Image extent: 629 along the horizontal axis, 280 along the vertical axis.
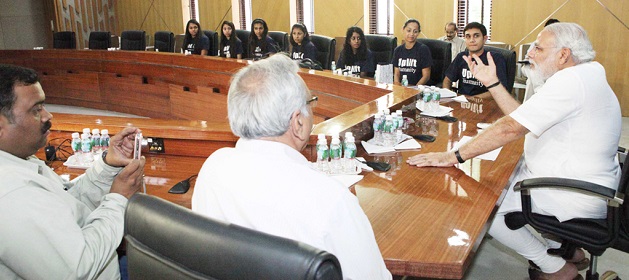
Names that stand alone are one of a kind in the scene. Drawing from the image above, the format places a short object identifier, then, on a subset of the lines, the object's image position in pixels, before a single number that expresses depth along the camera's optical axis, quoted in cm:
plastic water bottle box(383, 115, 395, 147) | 245
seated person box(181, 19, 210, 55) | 742
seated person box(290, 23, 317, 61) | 579
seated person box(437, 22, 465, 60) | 616
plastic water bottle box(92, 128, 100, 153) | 244
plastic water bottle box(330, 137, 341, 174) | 206
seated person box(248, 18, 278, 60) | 646
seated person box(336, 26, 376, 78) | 515
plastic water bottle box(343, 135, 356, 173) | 207
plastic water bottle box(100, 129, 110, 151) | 247
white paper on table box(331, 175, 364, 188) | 199
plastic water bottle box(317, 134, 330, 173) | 203
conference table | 152
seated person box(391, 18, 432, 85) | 486
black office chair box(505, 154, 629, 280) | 186
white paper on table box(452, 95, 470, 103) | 358
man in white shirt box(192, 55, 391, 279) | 106
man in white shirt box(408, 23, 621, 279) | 200
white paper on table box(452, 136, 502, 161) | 235
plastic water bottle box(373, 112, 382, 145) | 248
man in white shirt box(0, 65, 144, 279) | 121
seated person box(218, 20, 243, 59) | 693
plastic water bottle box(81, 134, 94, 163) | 238
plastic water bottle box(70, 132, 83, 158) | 238
